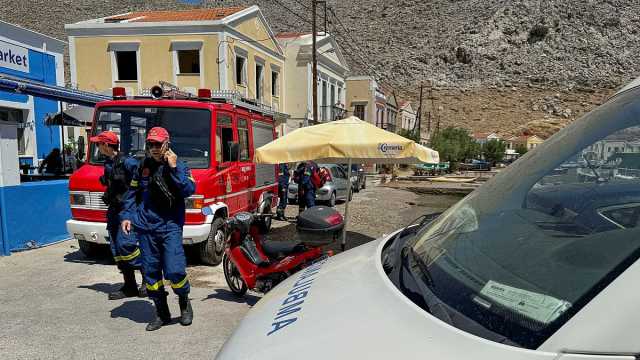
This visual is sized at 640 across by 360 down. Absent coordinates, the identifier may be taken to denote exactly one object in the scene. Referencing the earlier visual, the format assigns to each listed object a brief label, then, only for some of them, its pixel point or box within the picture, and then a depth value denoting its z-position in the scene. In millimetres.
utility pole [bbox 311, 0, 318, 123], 20589
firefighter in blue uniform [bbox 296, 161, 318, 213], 10781
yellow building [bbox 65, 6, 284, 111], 23031
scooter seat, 5102
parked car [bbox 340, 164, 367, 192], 19831
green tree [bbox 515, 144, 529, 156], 58844
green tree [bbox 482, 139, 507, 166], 53906
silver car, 15344
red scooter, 4598
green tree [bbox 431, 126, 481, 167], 40969
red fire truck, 6316
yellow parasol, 6203
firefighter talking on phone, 3992
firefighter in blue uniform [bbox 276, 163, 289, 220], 11898
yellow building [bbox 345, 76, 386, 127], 41406
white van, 1083
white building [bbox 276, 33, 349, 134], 30672
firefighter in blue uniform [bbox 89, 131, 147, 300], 5008
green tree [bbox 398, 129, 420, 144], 37750
